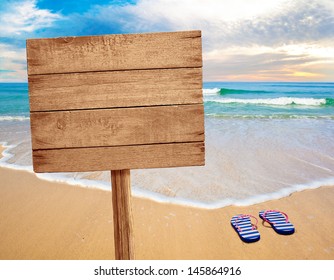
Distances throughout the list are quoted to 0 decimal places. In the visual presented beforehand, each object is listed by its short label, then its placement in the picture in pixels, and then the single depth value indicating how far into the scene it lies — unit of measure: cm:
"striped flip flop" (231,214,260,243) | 320
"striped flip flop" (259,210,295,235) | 335
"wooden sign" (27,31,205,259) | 132
